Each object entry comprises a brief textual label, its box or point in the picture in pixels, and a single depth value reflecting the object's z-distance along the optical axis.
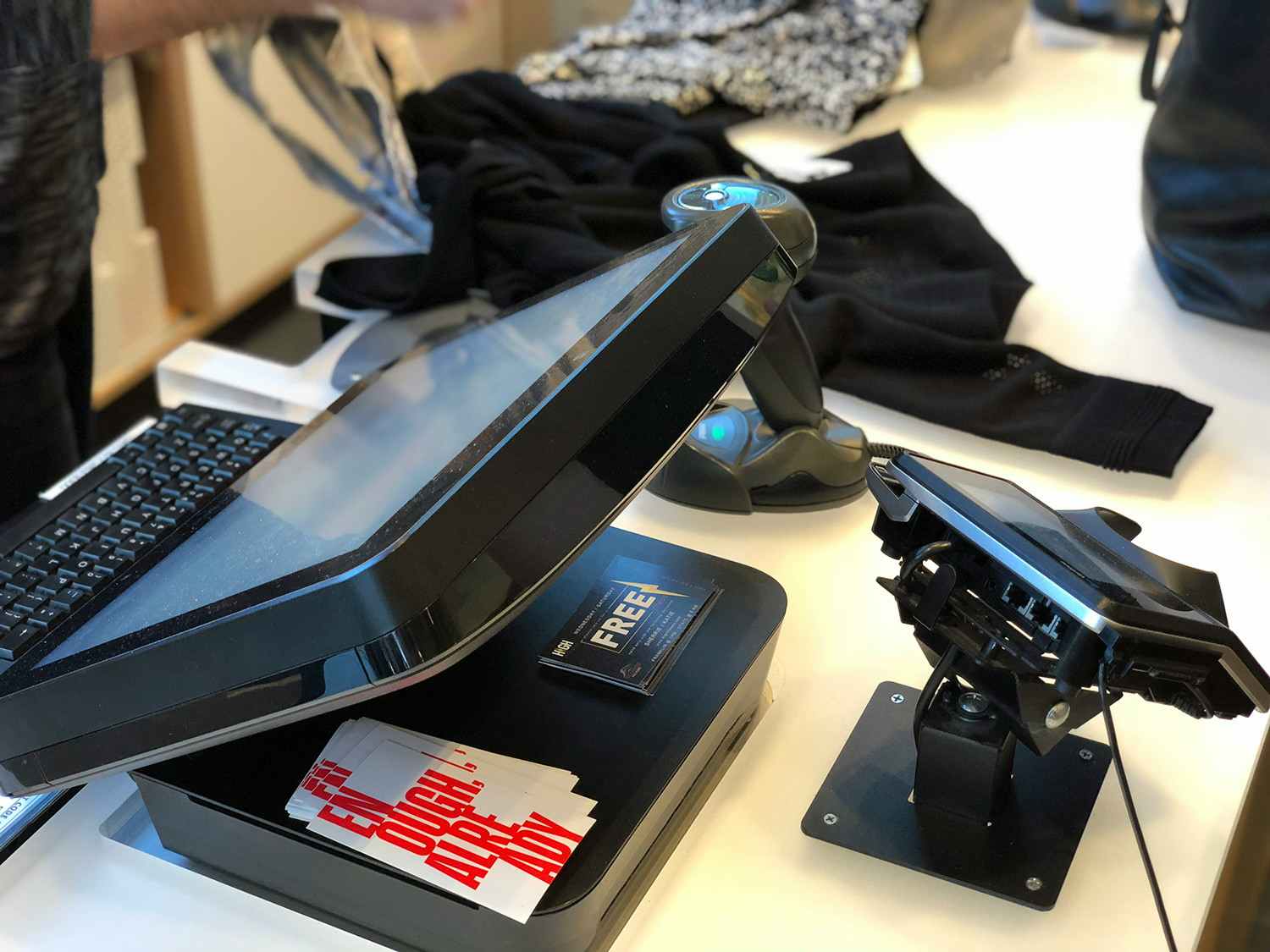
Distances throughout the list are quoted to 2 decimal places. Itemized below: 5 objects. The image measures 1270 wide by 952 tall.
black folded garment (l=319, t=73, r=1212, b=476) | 1.00
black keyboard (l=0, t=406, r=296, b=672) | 0.73
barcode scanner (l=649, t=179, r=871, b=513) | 0.87
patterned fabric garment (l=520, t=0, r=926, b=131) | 1.45
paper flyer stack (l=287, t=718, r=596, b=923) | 0.58
